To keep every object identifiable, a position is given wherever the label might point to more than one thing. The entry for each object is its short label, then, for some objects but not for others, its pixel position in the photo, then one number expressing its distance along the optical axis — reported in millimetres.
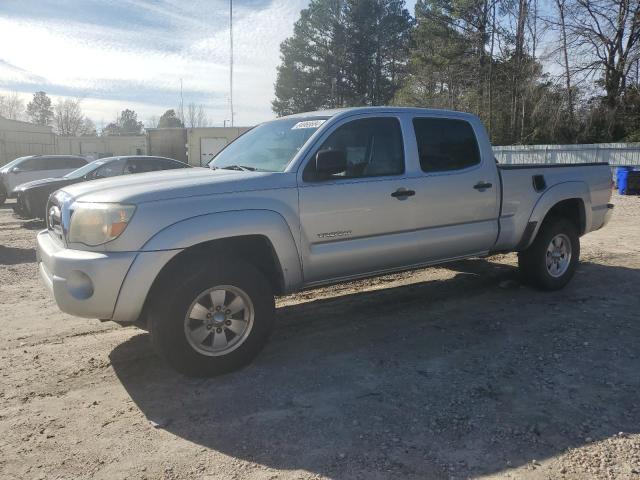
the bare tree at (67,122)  89206
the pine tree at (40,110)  101438
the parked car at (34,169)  17609
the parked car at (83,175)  12336
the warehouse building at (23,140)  37812
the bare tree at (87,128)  92994
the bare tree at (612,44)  28500
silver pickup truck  3551
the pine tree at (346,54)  48375
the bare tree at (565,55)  30127
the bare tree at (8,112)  84012
